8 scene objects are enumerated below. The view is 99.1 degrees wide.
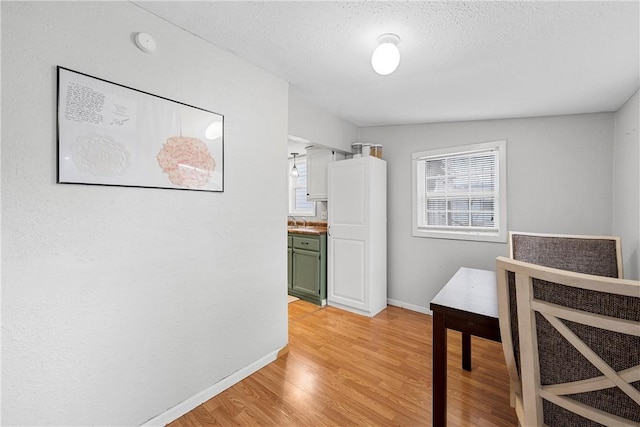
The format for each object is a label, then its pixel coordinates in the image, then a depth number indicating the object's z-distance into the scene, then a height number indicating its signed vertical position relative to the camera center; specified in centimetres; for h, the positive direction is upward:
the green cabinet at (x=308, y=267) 338 -70
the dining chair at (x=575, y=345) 76 -41
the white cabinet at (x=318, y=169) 346 +57
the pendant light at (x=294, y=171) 453 +70
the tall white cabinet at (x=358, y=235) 305 -26
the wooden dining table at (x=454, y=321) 118 -49
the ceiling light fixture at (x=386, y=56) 148 +86
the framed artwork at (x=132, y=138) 123 +39
